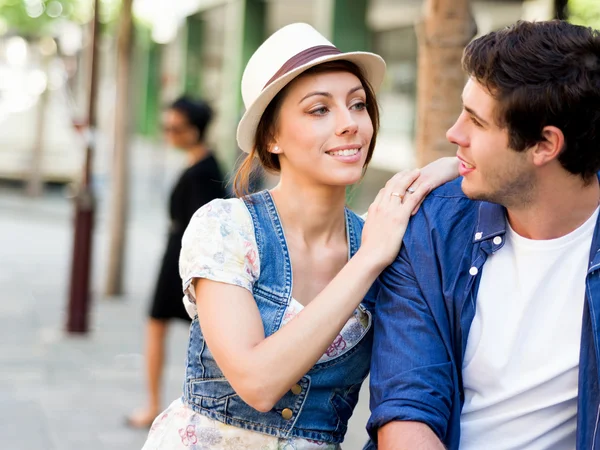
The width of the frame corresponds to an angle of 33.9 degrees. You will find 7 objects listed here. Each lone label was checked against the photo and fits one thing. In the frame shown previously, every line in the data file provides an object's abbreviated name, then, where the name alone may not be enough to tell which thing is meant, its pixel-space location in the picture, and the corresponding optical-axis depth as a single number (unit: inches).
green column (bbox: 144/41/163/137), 1291.3
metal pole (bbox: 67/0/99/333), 314.3
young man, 91.4
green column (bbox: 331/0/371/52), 469.7
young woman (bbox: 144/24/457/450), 92.7
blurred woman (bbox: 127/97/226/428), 232.8
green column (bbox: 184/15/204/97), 940.6
